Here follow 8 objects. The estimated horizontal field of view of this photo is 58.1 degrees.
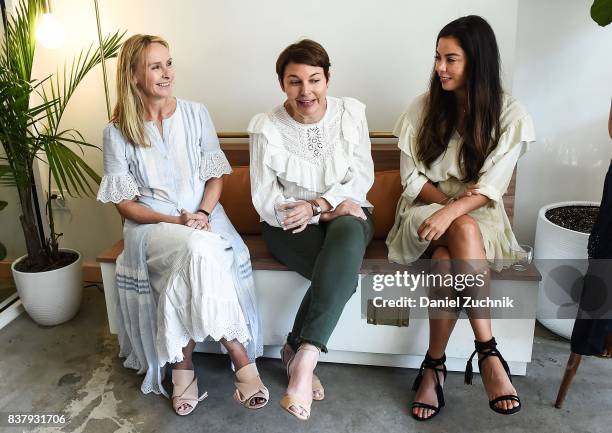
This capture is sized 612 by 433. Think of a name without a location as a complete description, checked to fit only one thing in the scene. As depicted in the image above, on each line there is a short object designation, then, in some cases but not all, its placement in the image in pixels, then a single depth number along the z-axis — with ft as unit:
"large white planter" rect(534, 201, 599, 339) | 7.06
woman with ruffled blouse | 6.33
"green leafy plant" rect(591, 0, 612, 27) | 6.03
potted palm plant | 7.47
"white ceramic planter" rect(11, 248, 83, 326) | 8.11
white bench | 6.37
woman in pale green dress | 5.91
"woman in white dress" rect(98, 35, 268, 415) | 5.98
